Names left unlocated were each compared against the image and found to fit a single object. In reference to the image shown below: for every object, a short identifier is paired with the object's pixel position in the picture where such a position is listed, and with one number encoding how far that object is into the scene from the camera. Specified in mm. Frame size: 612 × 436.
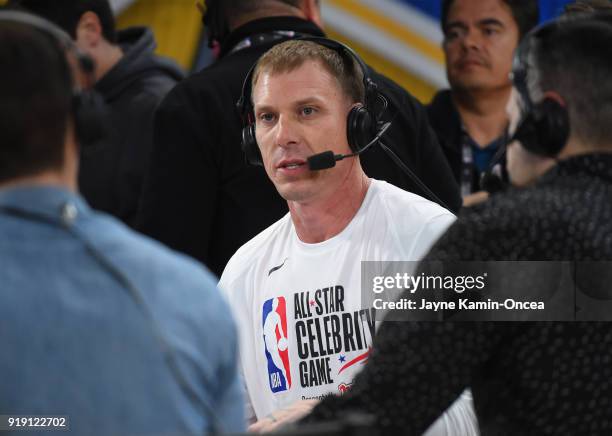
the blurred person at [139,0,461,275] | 6207
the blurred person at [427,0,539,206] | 7758
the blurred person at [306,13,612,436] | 3445
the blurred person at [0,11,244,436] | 2879
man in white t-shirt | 4930
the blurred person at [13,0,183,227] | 7449
